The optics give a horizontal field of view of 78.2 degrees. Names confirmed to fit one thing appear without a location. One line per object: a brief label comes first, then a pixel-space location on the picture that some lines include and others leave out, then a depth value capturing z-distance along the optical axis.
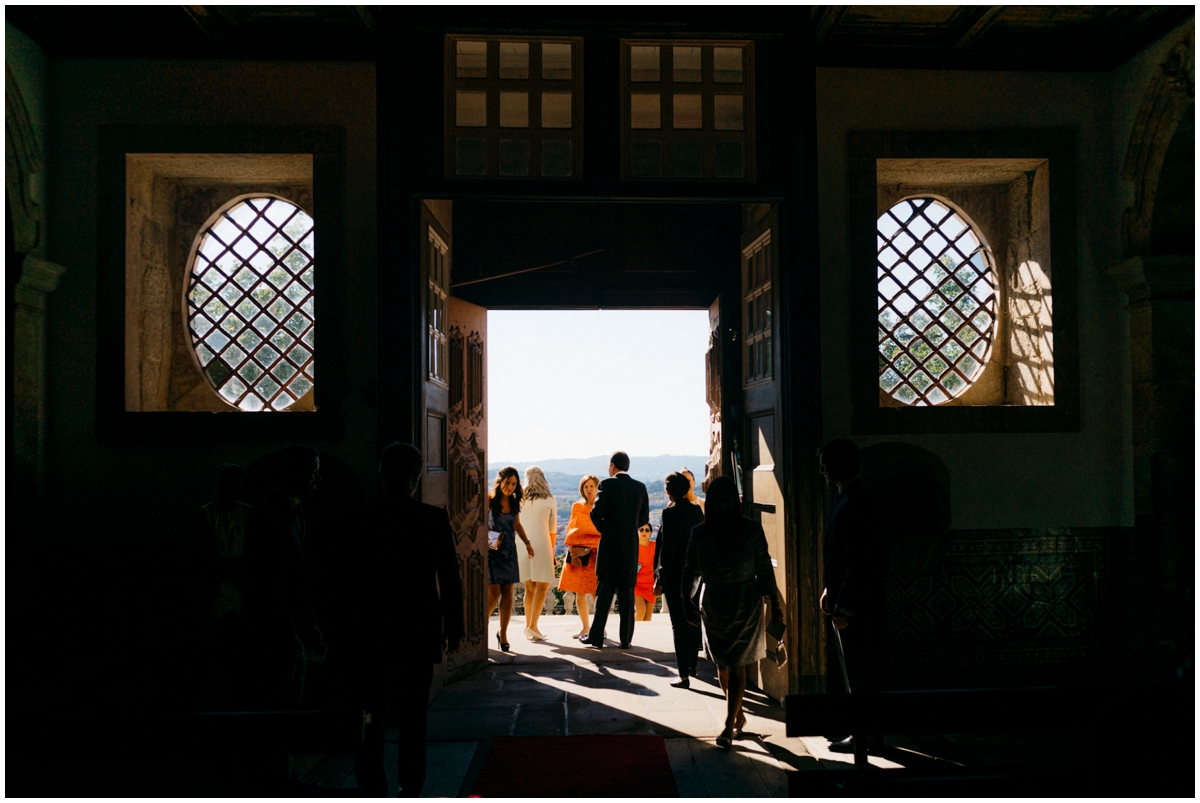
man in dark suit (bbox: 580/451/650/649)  5.57
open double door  4.36
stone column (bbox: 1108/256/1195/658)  4.12
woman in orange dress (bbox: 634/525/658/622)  7.08
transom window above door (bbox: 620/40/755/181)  4.21
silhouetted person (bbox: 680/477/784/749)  3.64
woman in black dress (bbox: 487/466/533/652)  5.66
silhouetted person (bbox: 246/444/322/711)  2.70
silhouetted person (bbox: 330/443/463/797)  2.65
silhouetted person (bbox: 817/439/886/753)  3.29
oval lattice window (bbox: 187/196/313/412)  4.71
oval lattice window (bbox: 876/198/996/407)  4.85
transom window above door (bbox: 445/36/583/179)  4.18
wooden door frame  4.07
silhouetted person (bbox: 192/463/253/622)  3.27
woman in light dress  6.24
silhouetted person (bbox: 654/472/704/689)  4.70
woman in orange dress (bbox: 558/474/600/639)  6.28
